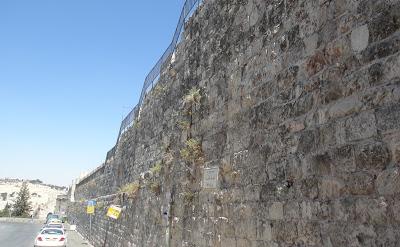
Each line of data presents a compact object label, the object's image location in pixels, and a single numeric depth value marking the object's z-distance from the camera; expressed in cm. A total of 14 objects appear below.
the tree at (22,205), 7595
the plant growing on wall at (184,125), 786
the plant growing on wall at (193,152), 711
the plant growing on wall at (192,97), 756
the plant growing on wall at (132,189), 1170
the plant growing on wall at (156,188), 936
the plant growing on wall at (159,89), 1059
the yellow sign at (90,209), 2012
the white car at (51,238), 1805
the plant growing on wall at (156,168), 941
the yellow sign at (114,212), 1300
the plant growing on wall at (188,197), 719
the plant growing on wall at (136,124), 1355
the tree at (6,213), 7528
